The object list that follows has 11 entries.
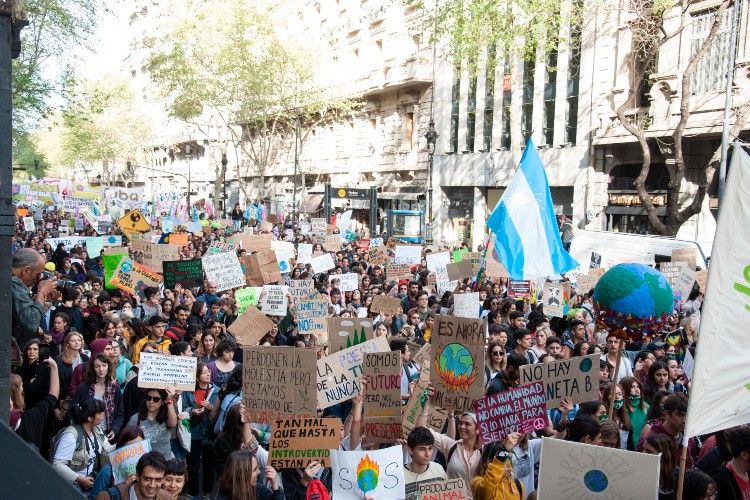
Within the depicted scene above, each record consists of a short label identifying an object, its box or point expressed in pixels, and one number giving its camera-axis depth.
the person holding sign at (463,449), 5.50
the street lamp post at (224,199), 46.54
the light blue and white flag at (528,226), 11.75
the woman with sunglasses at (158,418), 6.33
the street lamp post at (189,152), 78.88
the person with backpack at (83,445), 5.64
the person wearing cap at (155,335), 9.11
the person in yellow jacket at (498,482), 5.06
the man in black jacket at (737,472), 4.85
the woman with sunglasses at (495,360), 7.75
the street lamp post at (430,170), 32.22
